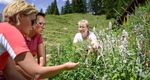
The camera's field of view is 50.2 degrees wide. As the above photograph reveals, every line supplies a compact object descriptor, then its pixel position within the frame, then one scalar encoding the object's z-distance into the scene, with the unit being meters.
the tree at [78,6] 32.57
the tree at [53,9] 35.36
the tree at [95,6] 32.90
